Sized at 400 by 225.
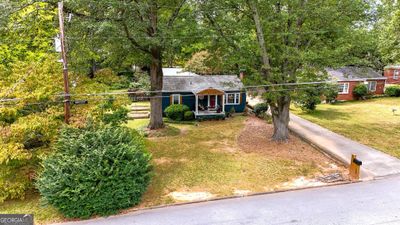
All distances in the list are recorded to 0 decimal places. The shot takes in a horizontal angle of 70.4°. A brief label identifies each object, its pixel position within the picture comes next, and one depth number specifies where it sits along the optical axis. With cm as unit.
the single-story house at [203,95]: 2320
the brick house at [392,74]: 3621
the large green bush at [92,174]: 926
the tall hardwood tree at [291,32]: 1452
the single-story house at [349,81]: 2905
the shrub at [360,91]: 2941
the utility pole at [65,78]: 1002
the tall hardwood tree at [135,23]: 1325
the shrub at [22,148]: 996
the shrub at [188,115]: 2255
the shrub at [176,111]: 2244
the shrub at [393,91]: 3083
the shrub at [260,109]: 2386
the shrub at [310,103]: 1885
